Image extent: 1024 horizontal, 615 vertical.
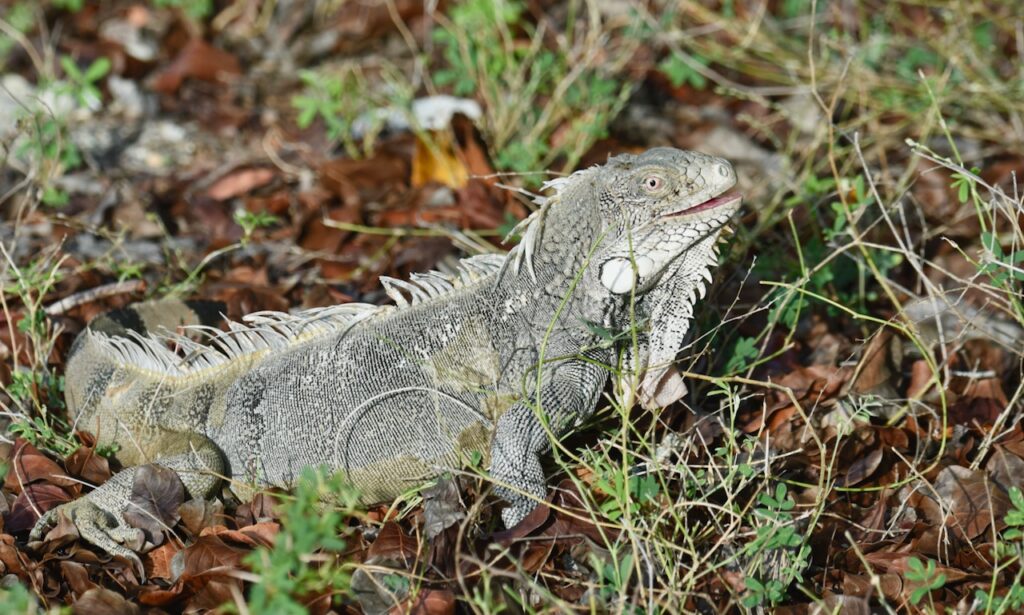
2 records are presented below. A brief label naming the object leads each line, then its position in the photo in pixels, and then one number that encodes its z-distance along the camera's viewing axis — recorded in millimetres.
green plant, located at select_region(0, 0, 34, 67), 6422
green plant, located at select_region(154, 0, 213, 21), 6773
